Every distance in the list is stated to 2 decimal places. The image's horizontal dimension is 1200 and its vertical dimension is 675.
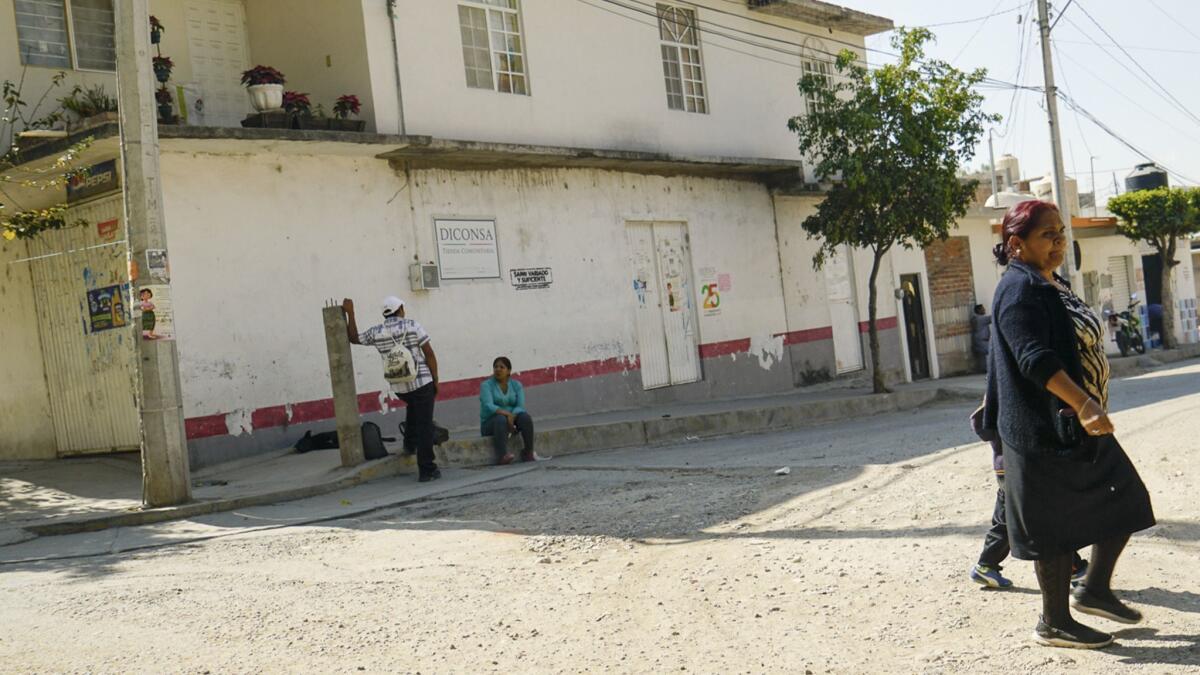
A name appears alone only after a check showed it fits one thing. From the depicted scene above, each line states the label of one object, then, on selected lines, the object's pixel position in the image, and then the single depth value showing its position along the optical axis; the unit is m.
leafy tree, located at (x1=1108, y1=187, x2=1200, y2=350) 30.19
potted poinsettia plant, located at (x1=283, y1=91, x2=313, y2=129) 13.42
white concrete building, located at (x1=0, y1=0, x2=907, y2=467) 12.88
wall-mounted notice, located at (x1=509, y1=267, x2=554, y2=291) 15.90
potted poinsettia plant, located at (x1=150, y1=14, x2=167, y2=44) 13.48
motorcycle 30.48
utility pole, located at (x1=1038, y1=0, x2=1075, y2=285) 24.25
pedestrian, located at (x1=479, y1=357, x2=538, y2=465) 11.91
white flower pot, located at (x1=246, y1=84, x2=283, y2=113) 13.23
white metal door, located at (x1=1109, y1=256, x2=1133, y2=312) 33.81
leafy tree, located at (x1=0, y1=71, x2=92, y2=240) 12.03
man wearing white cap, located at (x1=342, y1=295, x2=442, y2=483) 10.75
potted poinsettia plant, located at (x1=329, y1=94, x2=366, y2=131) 13.69
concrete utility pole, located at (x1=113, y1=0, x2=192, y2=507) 9.41
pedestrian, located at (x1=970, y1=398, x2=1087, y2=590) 4.96
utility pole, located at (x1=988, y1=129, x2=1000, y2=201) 31.46
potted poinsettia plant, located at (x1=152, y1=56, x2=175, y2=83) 13.26
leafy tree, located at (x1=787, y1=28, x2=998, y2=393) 17.98
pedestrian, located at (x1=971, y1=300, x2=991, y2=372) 25.50
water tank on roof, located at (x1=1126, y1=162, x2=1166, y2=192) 35.94
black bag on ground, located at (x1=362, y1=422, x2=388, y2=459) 11.40
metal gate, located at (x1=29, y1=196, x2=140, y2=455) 12.85
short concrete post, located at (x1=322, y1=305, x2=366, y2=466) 11.16
